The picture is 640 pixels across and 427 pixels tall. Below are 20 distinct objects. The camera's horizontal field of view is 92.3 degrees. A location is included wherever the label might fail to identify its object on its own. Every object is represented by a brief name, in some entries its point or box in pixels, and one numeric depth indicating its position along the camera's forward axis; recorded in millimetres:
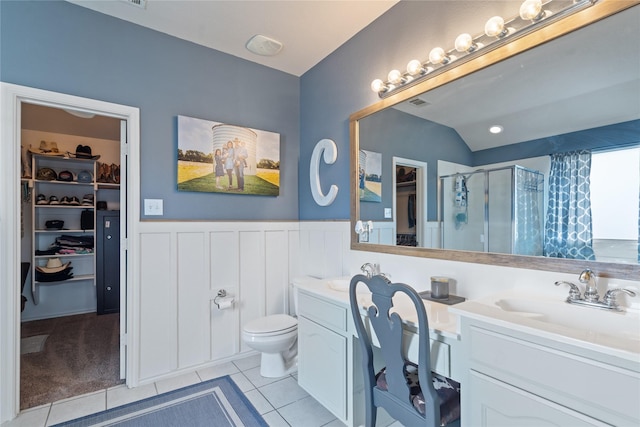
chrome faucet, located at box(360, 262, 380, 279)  2135
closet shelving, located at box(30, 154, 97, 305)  3680
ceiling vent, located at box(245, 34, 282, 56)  2436
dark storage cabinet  3947
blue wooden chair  1188
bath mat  1824
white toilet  2246
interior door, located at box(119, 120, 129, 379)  2256
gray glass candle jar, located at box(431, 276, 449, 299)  1662
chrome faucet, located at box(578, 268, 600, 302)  1141
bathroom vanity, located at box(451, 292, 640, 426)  808
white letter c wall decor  2566
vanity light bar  1296
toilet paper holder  2516
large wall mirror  1170
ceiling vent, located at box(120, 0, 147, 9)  2020
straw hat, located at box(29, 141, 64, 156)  3674
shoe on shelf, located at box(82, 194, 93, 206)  4012
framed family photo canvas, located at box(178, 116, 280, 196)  2451
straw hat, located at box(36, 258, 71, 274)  3617
